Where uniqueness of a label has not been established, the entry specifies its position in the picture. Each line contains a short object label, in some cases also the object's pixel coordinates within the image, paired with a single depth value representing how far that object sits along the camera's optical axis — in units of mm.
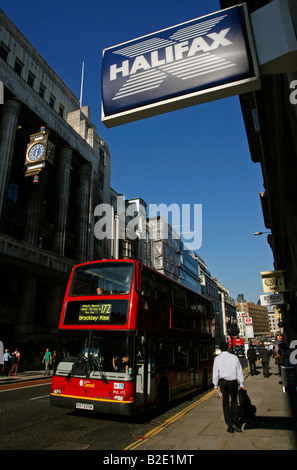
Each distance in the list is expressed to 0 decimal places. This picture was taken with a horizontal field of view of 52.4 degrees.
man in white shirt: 6445
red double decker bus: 7793
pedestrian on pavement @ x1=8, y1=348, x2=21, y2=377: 21953
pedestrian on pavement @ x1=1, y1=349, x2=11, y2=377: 21517
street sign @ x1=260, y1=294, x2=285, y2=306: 16117
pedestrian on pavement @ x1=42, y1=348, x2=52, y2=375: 23203
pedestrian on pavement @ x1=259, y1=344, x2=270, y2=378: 17906
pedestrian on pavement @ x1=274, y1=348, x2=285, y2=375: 20608
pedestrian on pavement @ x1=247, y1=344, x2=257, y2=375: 19984
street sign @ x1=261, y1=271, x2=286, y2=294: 16947
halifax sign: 3211
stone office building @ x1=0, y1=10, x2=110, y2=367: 26344
